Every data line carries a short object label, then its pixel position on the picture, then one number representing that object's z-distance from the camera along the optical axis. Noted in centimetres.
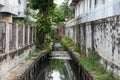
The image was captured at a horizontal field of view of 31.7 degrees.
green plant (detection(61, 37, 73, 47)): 2617
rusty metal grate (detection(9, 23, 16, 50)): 1082
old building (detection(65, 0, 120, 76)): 865
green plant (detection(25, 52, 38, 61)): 1472
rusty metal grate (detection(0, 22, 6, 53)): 926
